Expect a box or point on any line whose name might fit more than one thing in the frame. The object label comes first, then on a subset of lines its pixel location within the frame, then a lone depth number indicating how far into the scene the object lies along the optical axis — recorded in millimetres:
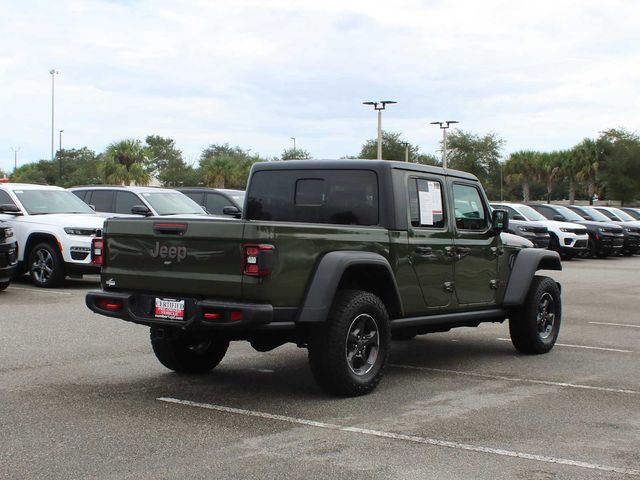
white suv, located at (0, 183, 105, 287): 15461
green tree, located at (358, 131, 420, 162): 64062
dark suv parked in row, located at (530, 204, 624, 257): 29578
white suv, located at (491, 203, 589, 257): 27422
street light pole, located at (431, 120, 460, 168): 49312
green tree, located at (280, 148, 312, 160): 74188
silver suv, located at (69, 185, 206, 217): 17734
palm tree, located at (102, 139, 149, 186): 64250
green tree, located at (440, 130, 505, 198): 75000
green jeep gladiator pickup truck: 6609
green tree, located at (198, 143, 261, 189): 71500
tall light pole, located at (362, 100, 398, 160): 41531
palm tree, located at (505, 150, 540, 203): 79250
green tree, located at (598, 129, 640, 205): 64750
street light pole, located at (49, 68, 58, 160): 72938
